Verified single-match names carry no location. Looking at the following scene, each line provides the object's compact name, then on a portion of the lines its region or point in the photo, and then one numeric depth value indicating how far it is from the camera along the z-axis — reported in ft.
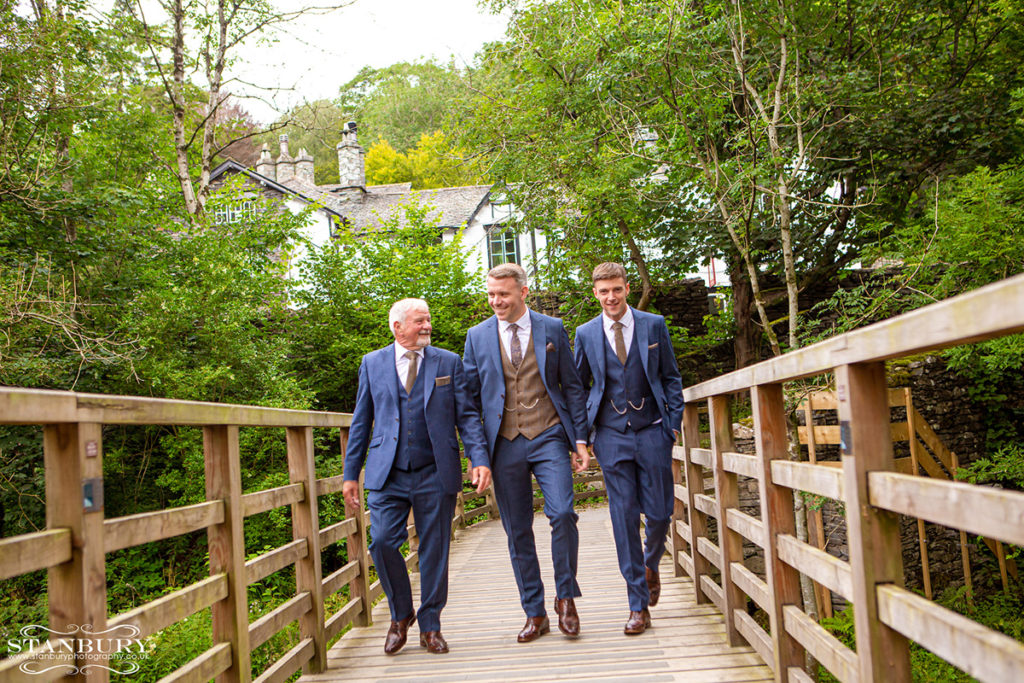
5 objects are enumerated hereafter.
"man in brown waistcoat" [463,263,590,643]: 13.50
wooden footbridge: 5.56
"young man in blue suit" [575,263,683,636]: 13.98
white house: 82.25
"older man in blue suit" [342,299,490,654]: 13.42
